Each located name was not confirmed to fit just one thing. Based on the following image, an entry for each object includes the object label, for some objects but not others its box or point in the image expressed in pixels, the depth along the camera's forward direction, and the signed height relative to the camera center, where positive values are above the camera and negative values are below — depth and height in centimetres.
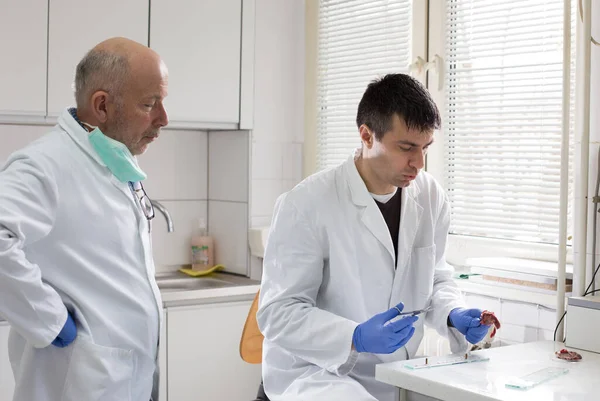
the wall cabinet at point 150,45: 293 +59
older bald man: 168 -11
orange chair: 238 -41
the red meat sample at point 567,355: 207 -39
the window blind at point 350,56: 328 +62
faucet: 330 -6
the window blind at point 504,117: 269 +31
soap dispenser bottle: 366 -24
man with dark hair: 201 -17
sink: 336 -37
